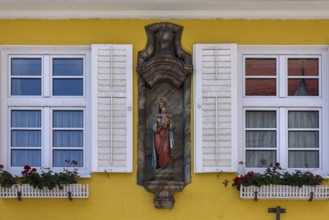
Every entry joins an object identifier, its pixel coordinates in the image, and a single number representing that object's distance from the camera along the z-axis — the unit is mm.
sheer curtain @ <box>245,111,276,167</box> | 13019
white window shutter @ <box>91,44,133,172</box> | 12565
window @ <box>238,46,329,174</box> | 12983
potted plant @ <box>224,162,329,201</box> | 12362
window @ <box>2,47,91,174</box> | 12935
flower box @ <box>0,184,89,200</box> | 12494
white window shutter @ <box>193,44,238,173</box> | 12577
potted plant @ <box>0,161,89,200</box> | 12386
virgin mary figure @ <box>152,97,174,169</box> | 12482
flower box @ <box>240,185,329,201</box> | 12410
